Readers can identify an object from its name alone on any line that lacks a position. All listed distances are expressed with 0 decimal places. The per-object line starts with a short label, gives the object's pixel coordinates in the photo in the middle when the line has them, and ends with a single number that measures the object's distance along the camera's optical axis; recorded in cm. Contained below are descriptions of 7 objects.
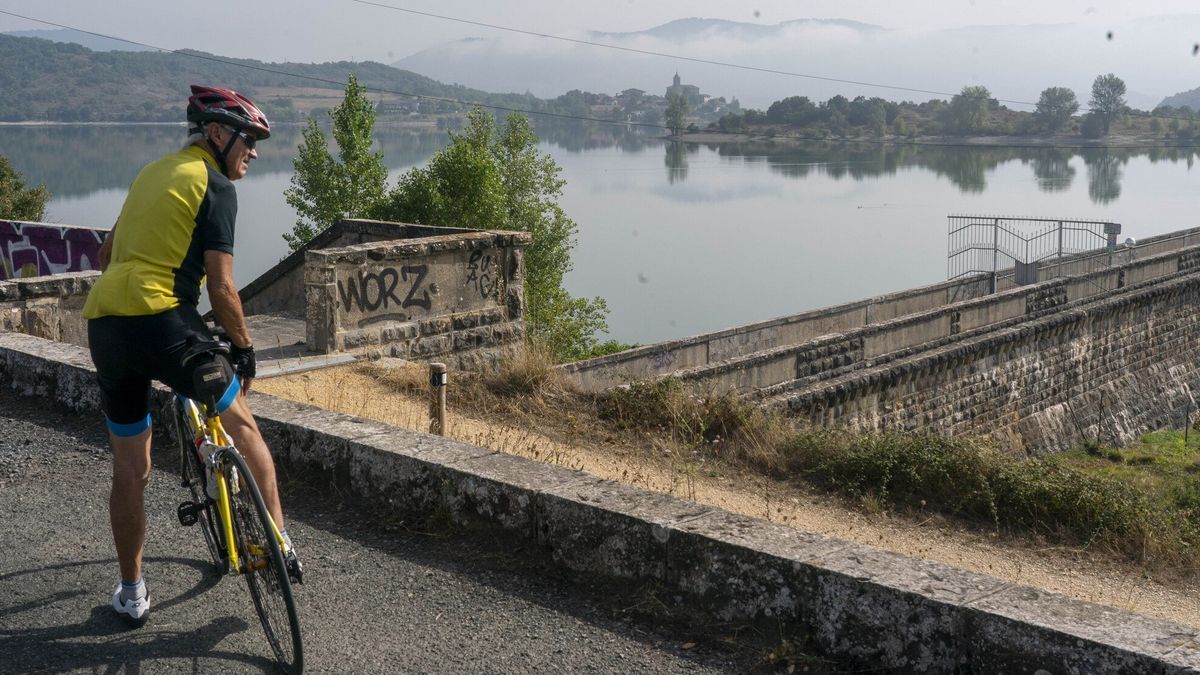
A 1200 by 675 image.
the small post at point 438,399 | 770
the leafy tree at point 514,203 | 3200
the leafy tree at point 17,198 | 3612
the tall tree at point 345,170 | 4250
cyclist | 366
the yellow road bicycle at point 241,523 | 343
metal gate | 2758
